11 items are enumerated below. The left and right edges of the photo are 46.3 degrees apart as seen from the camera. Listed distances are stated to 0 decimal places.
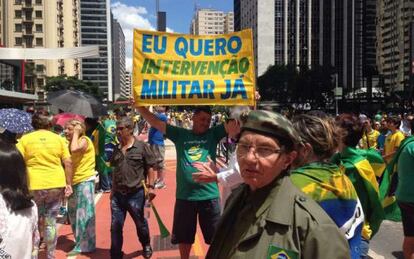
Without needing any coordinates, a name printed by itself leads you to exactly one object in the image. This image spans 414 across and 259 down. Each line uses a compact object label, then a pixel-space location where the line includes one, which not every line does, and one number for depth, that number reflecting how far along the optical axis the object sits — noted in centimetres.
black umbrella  741
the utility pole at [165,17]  3942
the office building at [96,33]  15400
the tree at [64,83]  8212
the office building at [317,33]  11869
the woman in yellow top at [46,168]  521
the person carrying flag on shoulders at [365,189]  355
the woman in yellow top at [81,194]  620
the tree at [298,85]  7331
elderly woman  179
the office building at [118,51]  15788
